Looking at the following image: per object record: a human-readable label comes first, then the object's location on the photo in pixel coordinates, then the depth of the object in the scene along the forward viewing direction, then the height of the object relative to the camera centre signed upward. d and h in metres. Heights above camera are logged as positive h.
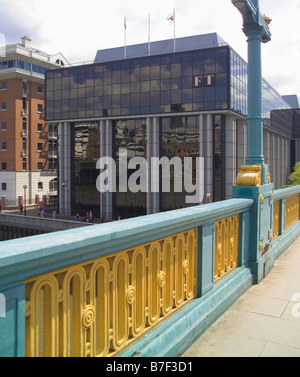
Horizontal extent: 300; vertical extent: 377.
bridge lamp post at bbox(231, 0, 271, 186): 5.95 +1.32
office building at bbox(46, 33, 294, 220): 36.28 +6.07
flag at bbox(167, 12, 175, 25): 42.96 +17.62
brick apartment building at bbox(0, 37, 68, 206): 55.47 +8.08
